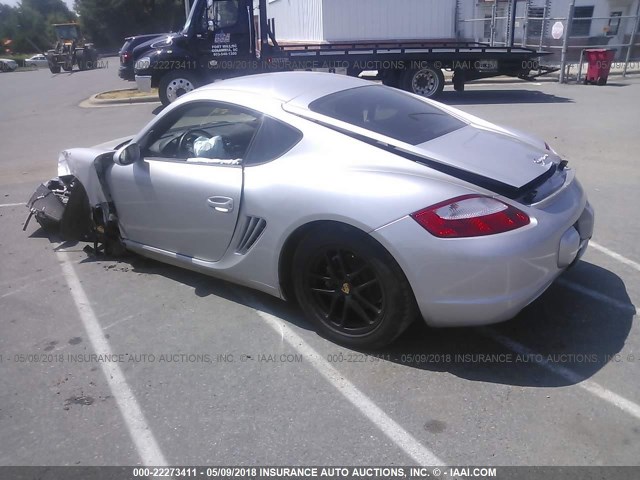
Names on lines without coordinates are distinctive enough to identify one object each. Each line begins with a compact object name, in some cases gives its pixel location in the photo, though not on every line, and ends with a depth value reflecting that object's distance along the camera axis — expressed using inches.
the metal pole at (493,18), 735.7
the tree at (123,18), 2662.4
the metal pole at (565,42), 664.4
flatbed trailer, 541.6
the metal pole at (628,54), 722.9
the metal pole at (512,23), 634.2
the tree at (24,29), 2423.7
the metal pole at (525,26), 779.4
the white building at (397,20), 751.7
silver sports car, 116.6
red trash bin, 649.6
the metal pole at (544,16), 751.1
